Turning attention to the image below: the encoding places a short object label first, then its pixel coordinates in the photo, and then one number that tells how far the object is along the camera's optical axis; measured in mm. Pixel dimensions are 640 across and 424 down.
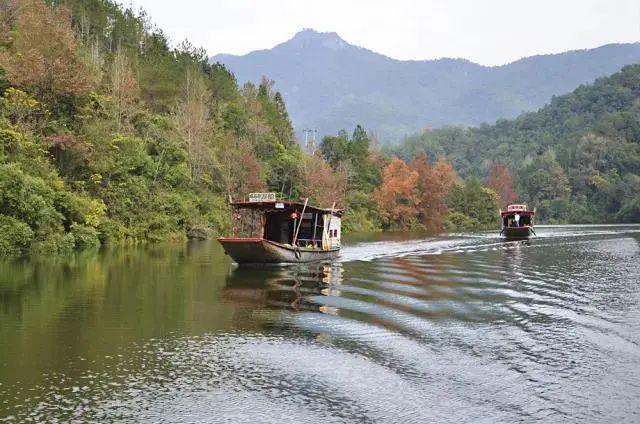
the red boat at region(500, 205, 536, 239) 56625
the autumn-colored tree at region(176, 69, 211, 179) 55250
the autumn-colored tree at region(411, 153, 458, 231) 91062
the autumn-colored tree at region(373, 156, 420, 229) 86188
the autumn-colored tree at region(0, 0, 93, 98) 35469
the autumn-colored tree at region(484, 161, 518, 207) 119762
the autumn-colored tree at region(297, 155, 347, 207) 69875
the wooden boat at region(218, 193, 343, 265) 27834
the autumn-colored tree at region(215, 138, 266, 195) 58969
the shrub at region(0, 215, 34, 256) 27922
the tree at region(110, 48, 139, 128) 49781
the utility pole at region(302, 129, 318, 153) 89188
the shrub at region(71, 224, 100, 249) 34625
